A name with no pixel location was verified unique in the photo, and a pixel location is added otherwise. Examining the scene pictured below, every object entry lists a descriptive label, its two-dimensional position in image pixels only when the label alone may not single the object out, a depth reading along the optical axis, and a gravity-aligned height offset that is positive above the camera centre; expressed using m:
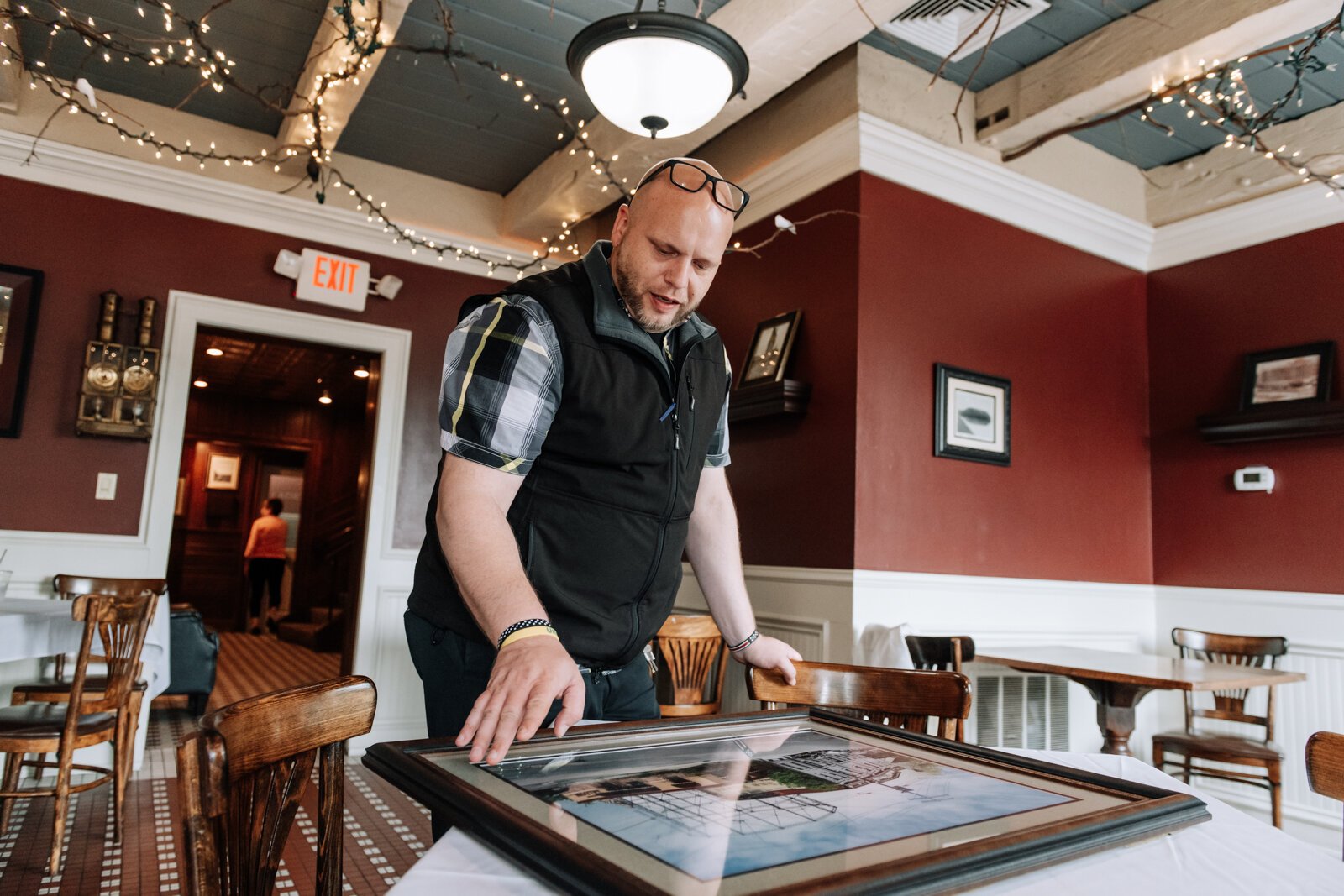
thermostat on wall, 3.94 +0.43
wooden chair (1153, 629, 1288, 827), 3.24 -0.66
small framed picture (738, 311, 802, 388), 3.75 +0.89
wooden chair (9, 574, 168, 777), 3.21 -0.67
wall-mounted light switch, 4.10 +0.16
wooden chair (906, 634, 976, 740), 2.65 -0.29
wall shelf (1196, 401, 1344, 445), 3.68 +0.67
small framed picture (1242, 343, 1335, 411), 3.78 +0.89
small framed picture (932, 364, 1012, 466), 3.66 +0.62
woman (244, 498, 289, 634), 9.52 -0.25
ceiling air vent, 3.25 +2.08
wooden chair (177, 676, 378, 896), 0.66 -0.23
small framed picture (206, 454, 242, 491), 10.62 +0.68
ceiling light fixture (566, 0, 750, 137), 2.34 +1.35
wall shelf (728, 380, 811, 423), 3.62 +0.65
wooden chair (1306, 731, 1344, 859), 1.06 -0.23
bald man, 1.23 +0.14
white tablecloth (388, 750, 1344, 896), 0.63 -0.25
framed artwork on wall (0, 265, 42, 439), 3.94 +0.81
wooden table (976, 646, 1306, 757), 2.70 -0.35
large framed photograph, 0.58 -0.21
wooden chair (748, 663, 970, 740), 1.39 -0.23
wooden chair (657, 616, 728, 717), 3.27 -0.41
